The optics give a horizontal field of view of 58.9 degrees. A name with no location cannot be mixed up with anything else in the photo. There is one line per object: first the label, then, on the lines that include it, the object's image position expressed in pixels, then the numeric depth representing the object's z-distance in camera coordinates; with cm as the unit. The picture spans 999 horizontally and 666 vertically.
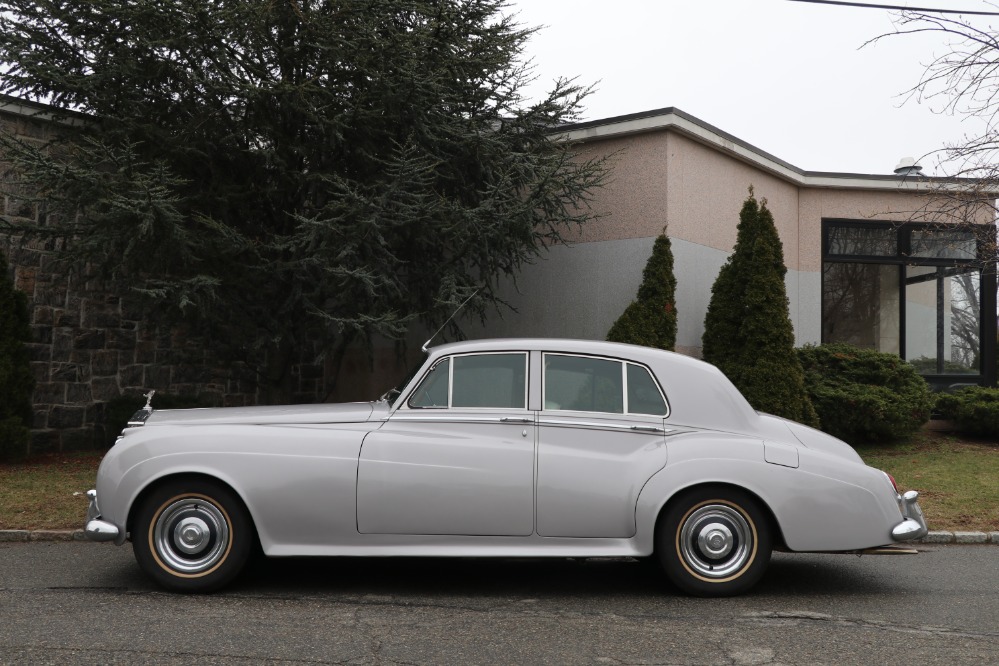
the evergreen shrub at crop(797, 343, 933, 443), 1151
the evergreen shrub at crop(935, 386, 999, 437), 1259
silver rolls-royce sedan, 533
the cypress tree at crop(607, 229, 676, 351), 1111
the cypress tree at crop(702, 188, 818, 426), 1092
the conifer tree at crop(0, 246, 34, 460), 1054
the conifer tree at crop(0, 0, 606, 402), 954
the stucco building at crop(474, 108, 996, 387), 1198
